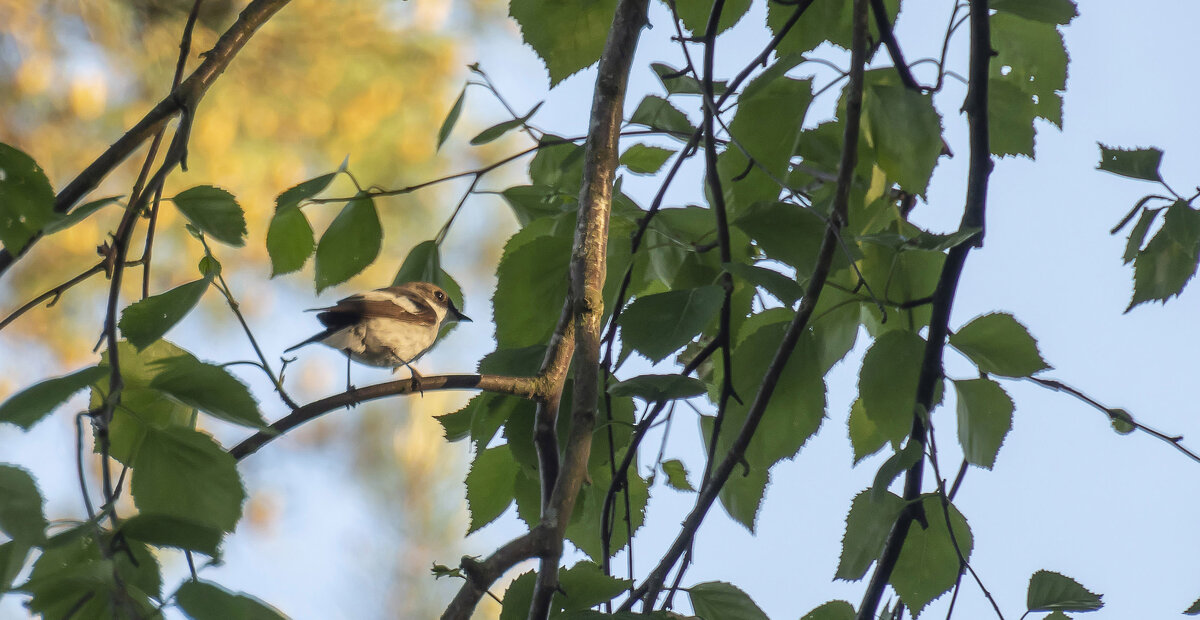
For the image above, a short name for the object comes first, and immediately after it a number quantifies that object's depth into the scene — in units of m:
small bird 11.69
